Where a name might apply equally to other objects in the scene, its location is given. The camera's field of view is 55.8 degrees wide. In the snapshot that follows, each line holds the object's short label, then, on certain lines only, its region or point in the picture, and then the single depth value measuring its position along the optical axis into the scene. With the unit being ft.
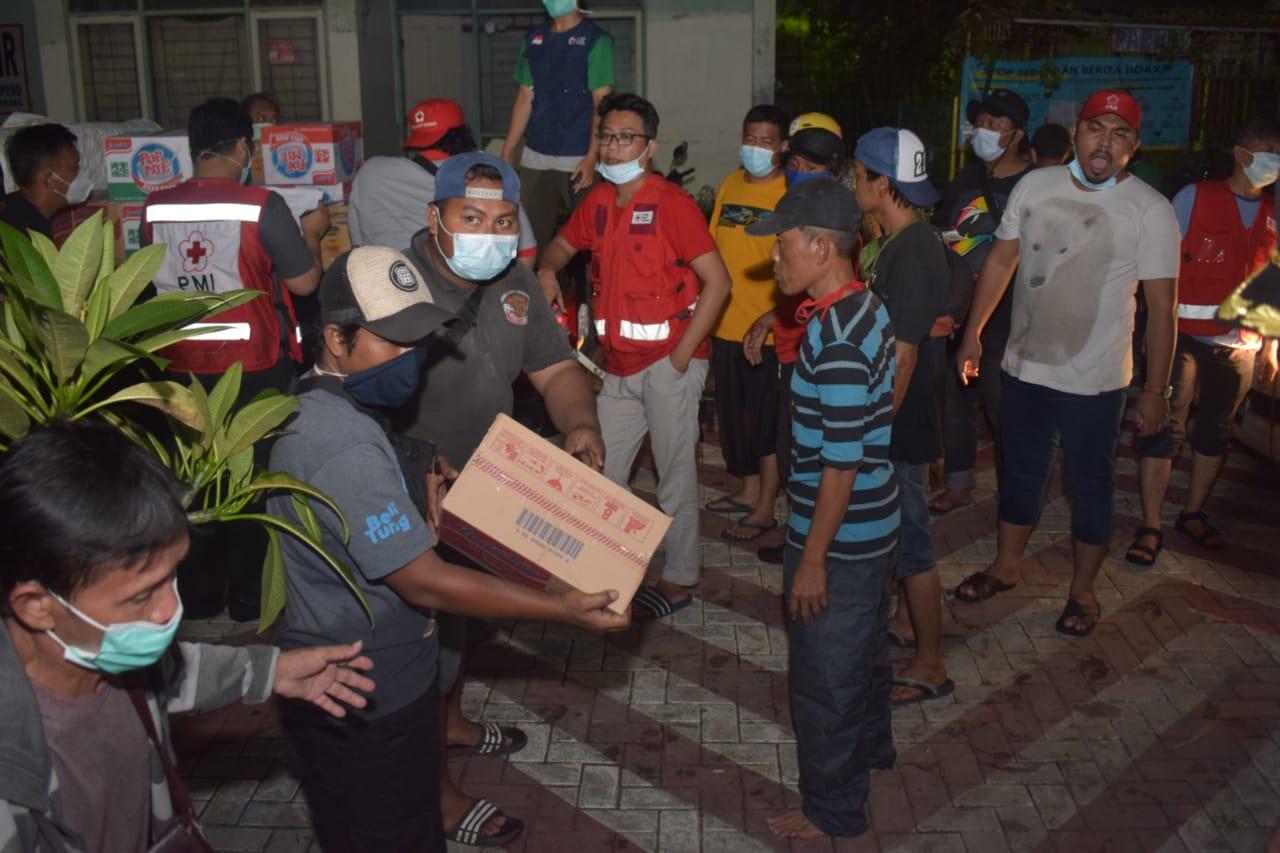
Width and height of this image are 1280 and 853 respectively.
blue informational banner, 40.83
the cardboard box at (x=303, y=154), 23.31
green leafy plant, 7.14
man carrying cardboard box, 9.73
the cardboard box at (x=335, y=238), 23.99
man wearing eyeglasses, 18.79
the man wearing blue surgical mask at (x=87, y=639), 6.71
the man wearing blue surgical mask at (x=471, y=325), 13.88
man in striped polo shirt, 12.72
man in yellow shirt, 21.66
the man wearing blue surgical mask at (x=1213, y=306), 21.39
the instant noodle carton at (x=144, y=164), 22.20
